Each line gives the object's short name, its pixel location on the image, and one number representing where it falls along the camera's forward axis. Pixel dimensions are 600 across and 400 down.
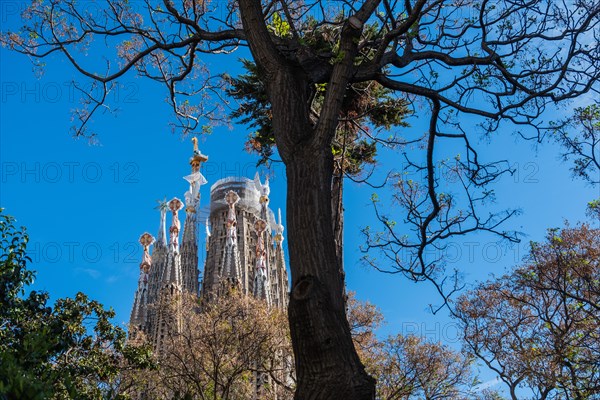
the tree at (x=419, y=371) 17.53
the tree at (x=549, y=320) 12.74
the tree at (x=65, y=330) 9.16
